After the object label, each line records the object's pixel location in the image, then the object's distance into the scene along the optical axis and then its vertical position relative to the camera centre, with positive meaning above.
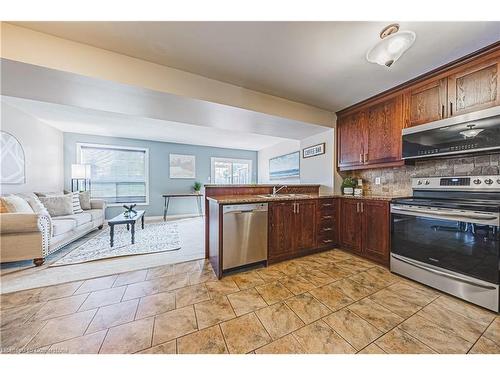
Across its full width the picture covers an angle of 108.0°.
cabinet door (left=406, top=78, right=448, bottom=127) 2.03 +0.98
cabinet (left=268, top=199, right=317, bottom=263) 2.43 -0.61
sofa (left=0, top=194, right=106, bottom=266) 2.21 -0.64
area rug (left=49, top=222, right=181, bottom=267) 2.61 -1.00
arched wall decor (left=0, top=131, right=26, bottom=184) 2.88 +0.44
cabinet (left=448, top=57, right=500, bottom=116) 1.70 +0.98
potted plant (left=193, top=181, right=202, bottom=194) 6.11 -0.03
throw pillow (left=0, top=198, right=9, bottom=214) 2.33 -0.27
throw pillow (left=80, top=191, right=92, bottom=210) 4.10 -0.31
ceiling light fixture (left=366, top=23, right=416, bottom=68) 1.36 +1.11
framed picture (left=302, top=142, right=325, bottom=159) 3.48 +0.72
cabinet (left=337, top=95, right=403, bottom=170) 2.45 +0.76
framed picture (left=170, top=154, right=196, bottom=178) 5.89 +0.67
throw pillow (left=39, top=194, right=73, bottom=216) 3.31 -0.34
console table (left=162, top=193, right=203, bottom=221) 5.43 -0.37
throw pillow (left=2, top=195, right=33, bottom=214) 2.40 -0.24
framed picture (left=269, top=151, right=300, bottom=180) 5.04 +0.59
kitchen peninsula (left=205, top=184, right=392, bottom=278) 2.28 -0.53
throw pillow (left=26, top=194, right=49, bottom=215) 2.76 -0.29
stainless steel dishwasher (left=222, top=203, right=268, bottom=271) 2.11 -0.59
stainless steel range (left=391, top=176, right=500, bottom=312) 1.54 -0.50
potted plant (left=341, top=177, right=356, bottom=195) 3.12 +0.01
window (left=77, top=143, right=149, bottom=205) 5.07 +0.43
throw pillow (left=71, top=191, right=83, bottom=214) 3.62 -0.34
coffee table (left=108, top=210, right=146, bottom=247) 3.05 -0.60
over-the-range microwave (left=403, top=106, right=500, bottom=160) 1.67 +0.52
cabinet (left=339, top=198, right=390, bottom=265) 2.34 -0.60
